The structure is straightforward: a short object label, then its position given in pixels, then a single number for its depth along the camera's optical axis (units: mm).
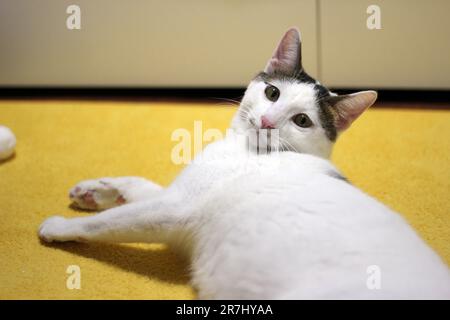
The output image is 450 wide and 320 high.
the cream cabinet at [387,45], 1057
